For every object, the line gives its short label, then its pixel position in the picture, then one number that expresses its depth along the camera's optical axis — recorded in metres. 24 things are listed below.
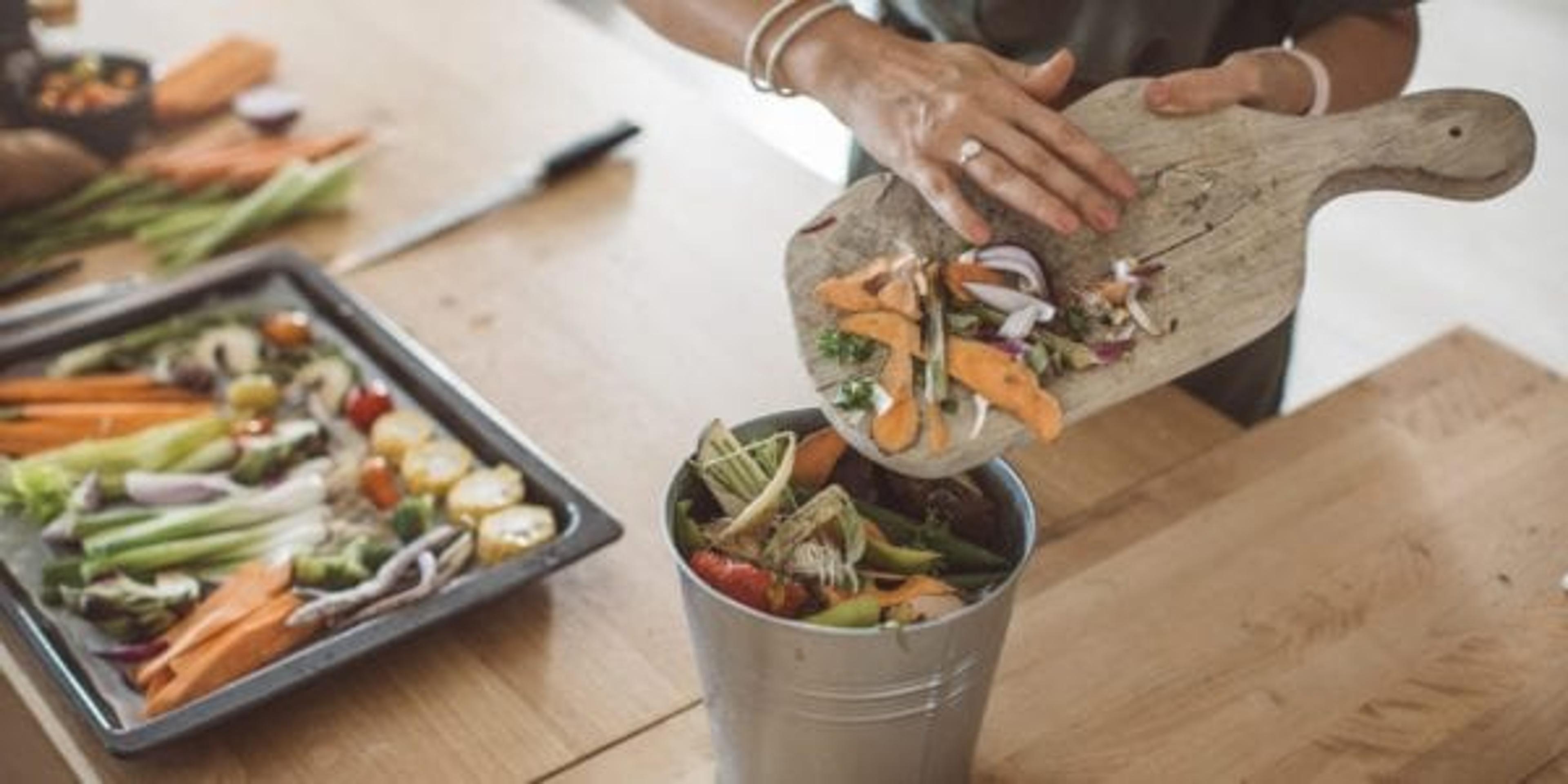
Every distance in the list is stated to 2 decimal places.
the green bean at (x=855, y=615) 1.09
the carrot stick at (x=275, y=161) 2.10
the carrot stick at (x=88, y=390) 1.70
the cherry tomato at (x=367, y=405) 1.67
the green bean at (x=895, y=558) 1.17
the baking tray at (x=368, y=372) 1.34
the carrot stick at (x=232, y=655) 1.36
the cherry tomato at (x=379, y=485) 1.58
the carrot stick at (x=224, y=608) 1.39
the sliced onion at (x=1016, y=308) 1.27
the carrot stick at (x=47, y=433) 1.66
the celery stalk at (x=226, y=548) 1.48
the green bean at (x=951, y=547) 1.20
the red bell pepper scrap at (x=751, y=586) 1.12
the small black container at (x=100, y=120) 2.11
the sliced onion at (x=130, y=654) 1.40
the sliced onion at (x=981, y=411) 1.19
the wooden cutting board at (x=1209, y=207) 1.27
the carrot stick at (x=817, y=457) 1.23
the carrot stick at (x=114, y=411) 1.67
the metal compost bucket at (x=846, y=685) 1.08
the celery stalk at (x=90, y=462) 1.56
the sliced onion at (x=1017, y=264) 1.32
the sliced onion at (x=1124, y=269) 1.30
